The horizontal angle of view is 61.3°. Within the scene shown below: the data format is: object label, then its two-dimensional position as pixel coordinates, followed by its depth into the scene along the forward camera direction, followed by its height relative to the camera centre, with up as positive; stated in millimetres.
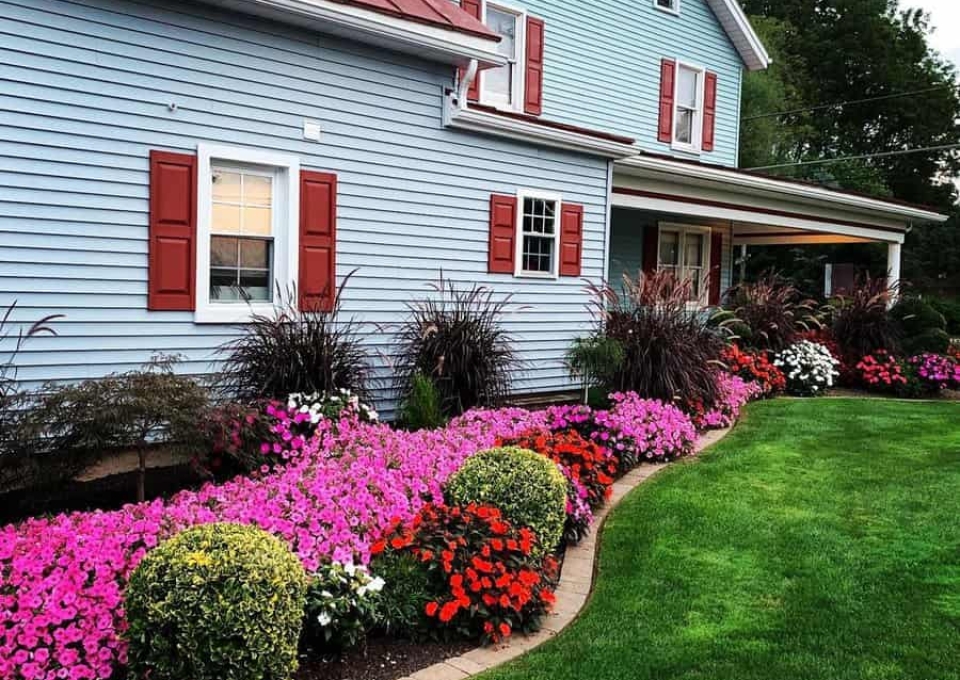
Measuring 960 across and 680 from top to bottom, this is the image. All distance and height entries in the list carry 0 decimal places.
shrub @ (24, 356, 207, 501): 4703 -786
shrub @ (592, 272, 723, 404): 8672 -429
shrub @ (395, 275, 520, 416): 7840 -599
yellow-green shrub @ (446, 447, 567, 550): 4562 -1109
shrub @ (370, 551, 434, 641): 3812 -1462
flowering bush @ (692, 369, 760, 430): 8750 -1167
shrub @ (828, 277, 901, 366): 13055 -251
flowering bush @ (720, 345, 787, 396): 11305 -916
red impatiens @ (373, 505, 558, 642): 3871 -1359
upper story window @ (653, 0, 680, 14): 14268 +5280
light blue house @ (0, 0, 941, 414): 6004 +1084
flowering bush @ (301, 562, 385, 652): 3582 -1416
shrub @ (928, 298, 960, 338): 21881 -62
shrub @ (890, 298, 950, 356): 13281 -236
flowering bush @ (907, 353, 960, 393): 12406 -905
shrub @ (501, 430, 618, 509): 5953 -1185
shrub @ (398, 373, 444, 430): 7207 -1023
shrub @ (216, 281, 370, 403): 6664 -609
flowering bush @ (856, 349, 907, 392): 12305 -949
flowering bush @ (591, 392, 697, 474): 7129 -1181
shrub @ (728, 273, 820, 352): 12508 -144
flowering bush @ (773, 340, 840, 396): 11828 -888
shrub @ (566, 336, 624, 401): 8320 -605
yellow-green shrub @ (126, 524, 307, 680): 2975 -1233
